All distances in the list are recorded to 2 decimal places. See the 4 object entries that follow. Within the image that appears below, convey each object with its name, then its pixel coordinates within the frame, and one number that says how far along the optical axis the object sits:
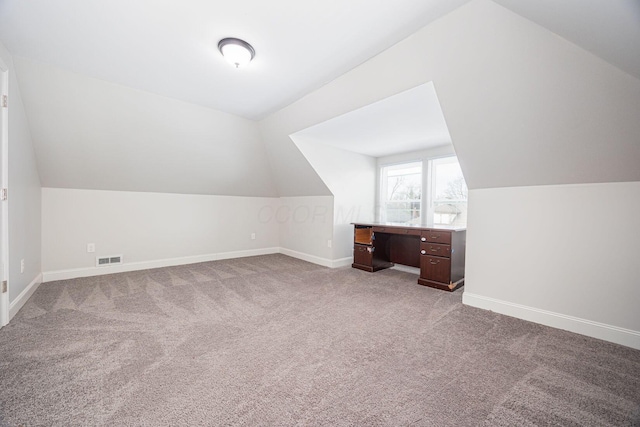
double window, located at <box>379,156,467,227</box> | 4.10
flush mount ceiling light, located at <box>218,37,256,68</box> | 2.08
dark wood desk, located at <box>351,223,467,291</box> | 3.26
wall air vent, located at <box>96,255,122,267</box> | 3.78
